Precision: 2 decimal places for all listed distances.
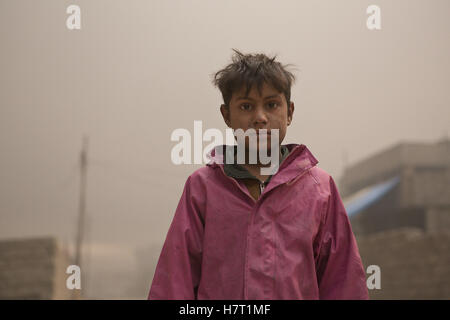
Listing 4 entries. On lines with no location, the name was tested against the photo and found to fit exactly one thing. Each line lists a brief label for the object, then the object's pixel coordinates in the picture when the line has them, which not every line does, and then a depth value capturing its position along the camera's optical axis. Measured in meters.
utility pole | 12.06
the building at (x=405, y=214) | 7.78
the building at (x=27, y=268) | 6.82
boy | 1.22
